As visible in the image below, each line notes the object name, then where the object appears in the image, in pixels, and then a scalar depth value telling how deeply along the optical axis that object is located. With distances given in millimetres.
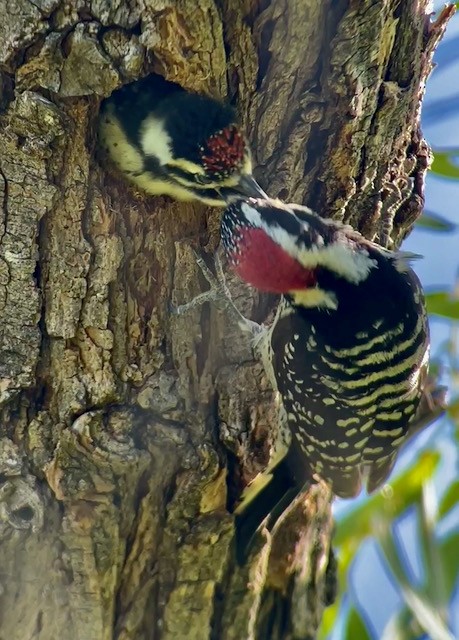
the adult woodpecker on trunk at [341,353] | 4457
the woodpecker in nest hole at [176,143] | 4168
